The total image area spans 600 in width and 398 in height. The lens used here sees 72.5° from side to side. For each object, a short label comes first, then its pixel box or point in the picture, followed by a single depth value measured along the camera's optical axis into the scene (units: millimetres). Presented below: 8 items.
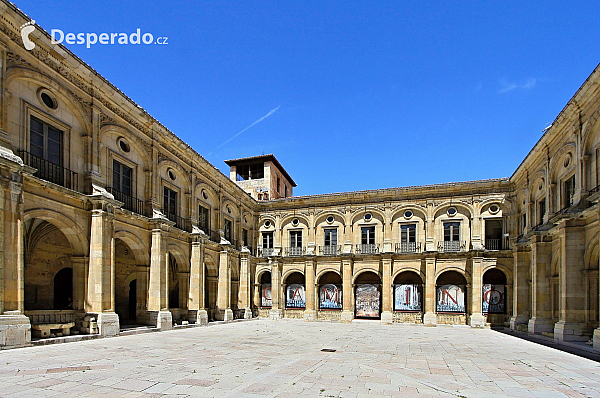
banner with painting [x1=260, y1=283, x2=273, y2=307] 31750
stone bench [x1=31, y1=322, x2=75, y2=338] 13312
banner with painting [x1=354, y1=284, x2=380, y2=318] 29578
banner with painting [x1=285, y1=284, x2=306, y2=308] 31062
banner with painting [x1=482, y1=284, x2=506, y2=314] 26406
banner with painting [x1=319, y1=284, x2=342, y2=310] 30281
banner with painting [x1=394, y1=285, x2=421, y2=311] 28406
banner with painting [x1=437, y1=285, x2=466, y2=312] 27359
